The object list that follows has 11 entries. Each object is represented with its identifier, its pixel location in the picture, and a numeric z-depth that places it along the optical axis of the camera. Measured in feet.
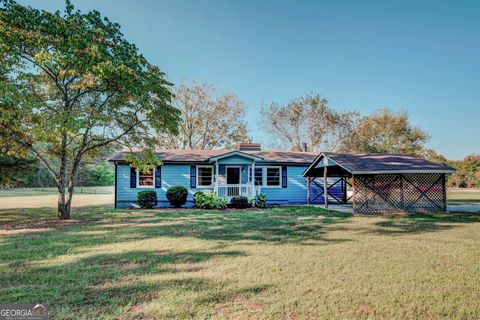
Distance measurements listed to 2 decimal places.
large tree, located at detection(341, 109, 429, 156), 103.45
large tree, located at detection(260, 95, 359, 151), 102.32
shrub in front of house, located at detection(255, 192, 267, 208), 50.82
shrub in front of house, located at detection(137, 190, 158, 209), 48.16
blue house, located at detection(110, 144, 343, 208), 50.62
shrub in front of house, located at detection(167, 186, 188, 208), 49.26
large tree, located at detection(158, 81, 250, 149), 91.50
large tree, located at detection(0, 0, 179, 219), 27.22
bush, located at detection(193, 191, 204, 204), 50.22
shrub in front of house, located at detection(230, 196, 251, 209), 49.85
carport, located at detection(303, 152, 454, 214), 41.57
